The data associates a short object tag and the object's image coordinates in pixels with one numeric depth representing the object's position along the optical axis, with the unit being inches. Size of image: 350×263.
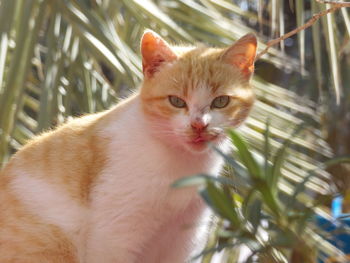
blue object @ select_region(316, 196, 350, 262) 99.1
